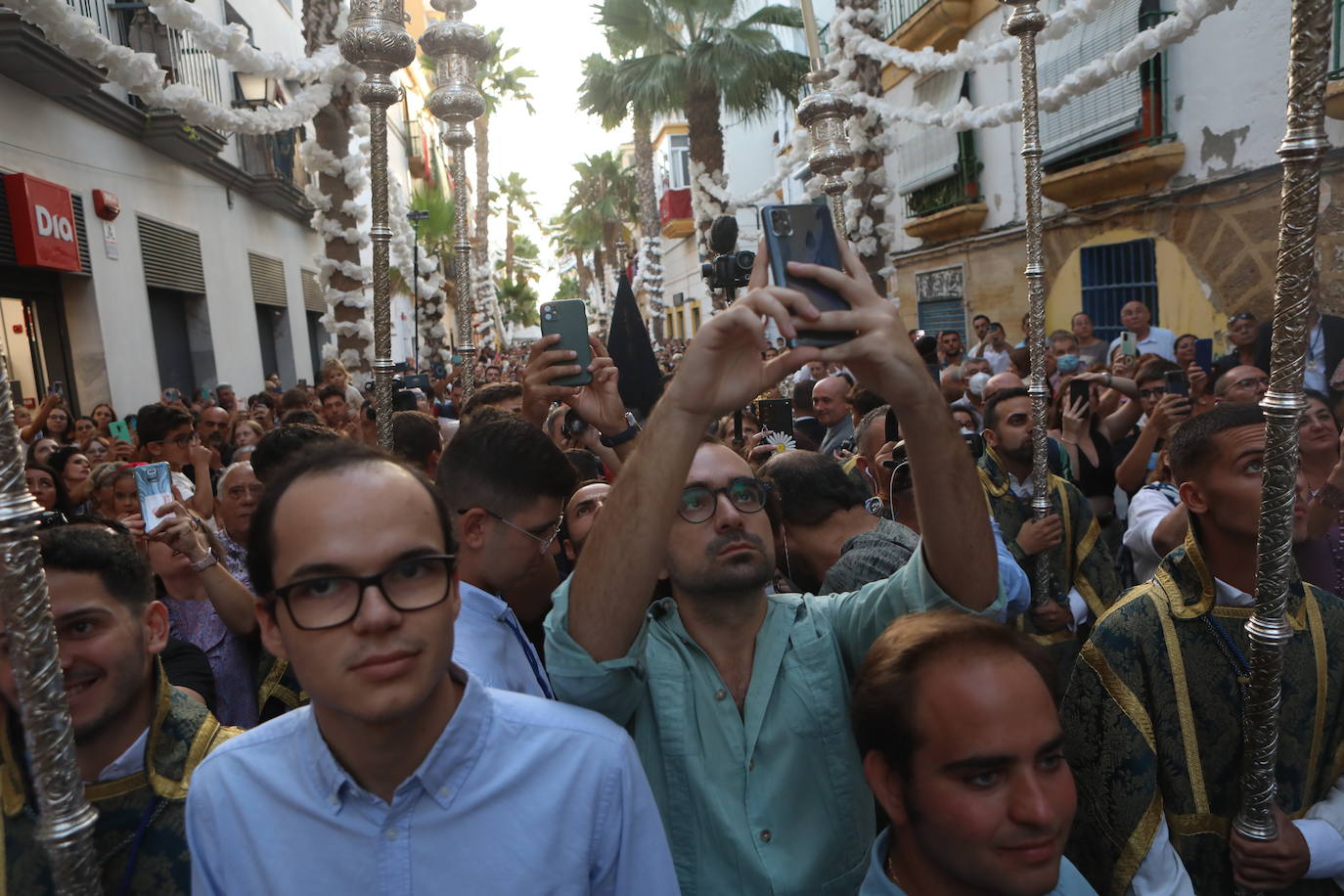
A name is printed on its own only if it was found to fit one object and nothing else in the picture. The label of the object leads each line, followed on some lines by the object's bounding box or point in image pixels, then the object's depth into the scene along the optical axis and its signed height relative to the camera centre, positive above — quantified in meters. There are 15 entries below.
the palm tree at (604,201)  42.34 +7.42
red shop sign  9.09 +1.79
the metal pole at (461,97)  4.68 +1.50
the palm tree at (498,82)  28.54 +10.87
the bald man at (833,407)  6.07 -0.41
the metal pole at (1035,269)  3.57 +0.23
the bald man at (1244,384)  4.72 -0.37
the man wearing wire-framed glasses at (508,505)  2.55 -0.38
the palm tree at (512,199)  58.41 +10.84
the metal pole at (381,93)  3.61 +1.14
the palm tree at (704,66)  16.84 +5.17
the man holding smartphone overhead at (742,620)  1.53 -0.52
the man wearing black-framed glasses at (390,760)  1.39 -0.60
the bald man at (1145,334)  8.28 -0.14
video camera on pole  3.01 +0.28
